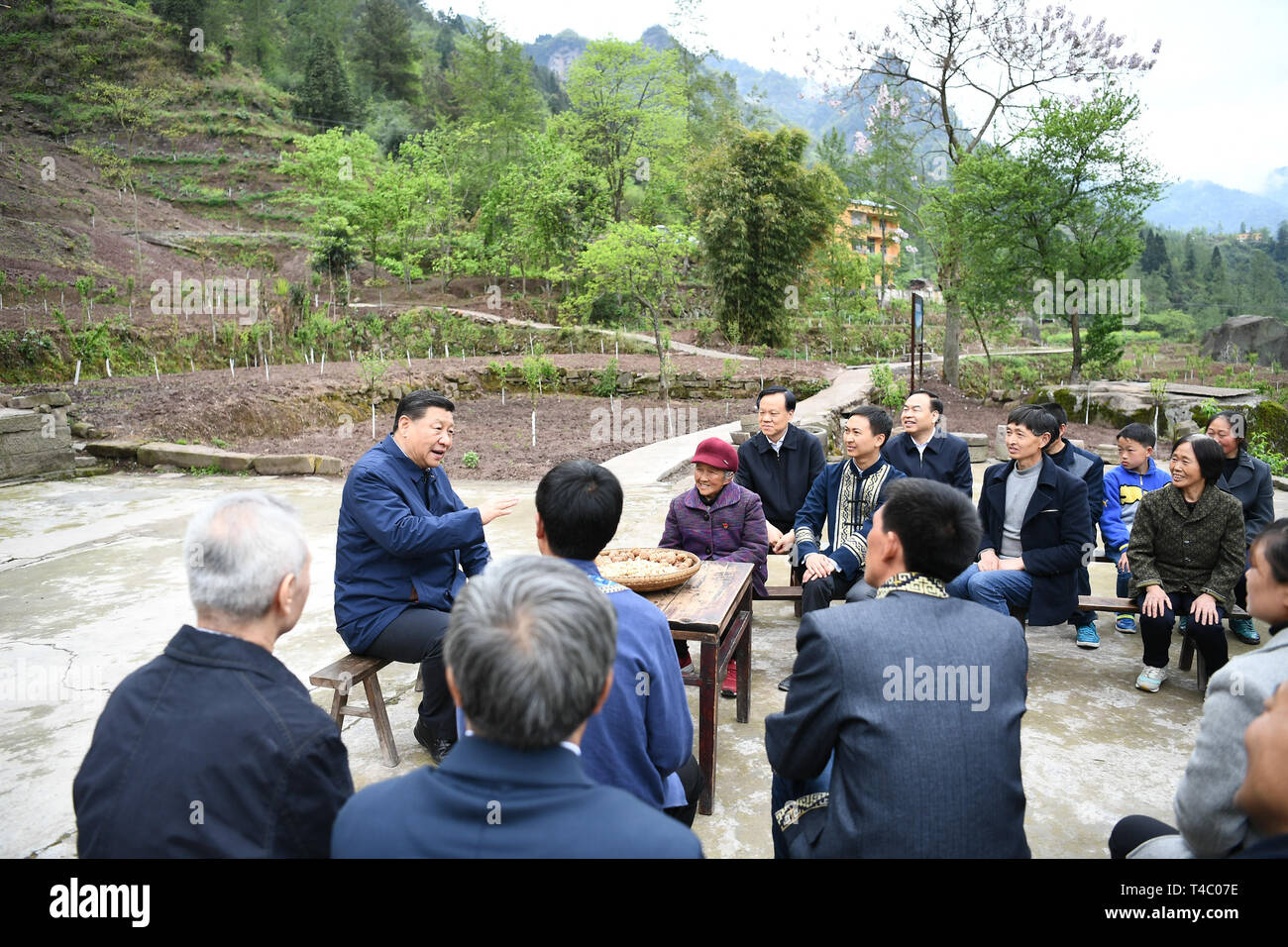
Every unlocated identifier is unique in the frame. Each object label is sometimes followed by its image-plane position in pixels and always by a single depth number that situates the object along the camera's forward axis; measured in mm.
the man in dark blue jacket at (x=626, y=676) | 1863
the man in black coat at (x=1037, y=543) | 3820
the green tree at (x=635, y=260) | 13680
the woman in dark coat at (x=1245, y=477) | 4234
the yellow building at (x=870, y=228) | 28198
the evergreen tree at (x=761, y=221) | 19672
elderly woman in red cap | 3846
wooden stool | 2809
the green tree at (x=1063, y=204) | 14461
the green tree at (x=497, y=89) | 33500
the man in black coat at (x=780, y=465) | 4586
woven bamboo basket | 2867
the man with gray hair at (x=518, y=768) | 1081
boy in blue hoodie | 4668
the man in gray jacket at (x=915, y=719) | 1550
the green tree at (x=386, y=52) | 42750
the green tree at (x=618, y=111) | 26095
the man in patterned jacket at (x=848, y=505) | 3877
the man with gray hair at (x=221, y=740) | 1335
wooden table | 2656
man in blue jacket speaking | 2982
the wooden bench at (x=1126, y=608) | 3855
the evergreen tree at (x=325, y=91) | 35000
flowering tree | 16578
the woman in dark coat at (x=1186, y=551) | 3619
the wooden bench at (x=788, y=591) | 4199
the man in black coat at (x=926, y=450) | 4270
